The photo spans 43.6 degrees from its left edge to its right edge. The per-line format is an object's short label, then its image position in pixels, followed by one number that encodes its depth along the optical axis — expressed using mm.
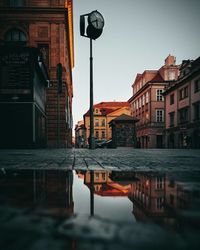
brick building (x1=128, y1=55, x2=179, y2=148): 44531
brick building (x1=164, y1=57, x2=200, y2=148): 28402
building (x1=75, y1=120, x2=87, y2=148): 60053
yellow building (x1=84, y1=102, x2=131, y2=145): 70875
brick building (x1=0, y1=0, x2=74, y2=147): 22281
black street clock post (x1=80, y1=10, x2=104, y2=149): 12098
